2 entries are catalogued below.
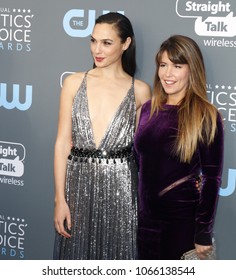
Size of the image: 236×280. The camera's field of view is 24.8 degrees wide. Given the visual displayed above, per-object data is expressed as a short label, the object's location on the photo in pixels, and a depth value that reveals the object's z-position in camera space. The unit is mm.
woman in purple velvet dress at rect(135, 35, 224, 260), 2100
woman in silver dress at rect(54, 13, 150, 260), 2367
